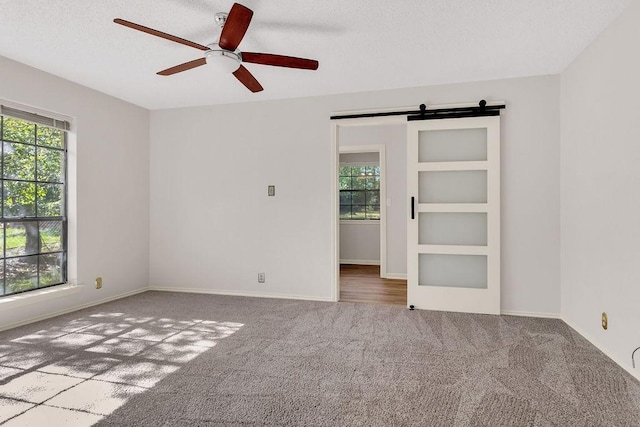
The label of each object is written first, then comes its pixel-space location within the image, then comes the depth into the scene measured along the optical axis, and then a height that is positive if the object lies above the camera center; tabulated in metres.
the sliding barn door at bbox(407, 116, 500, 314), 3.71 -0.03
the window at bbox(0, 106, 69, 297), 3.33 +0.10
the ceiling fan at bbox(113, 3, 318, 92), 2.16 +1.10
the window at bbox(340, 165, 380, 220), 7.06 +0.41
